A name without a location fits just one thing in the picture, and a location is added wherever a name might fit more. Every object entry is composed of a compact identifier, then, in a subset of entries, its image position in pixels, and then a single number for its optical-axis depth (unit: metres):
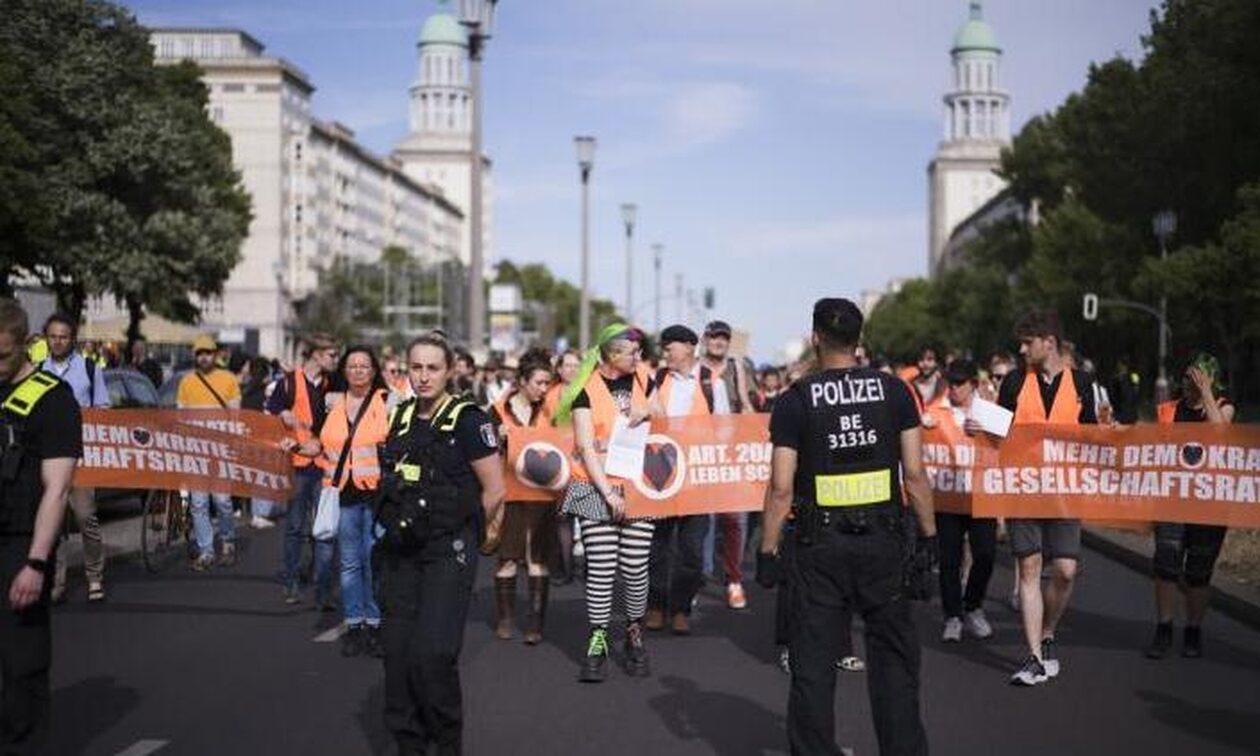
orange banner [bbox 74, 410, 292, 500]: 12.57
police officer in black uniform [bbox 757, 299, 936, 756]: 6.52
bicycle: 14.70
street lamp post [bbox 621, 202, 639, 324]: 61.59
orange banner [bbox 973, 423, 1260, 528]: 10.62
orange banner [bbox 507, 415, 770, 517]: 11.66
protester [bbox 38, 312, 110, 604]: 12.38
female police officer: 6.94
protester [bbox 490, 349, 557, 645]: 11.41
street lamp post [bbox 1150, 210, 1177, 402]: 43.09
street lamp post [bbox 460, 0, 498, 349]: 27.53
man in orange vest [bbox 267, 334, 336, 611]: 12.48
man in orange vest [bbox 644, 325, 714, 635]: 11.90
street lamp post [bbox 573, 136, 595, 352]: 43.62
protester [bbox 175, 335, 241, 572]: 15.25
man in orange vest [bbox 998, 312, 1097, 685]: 9.82
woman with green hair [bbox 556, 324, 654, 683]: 9.98
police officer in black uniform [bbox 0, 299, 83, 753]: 6.57
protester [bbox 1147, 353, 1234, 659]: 10.77
